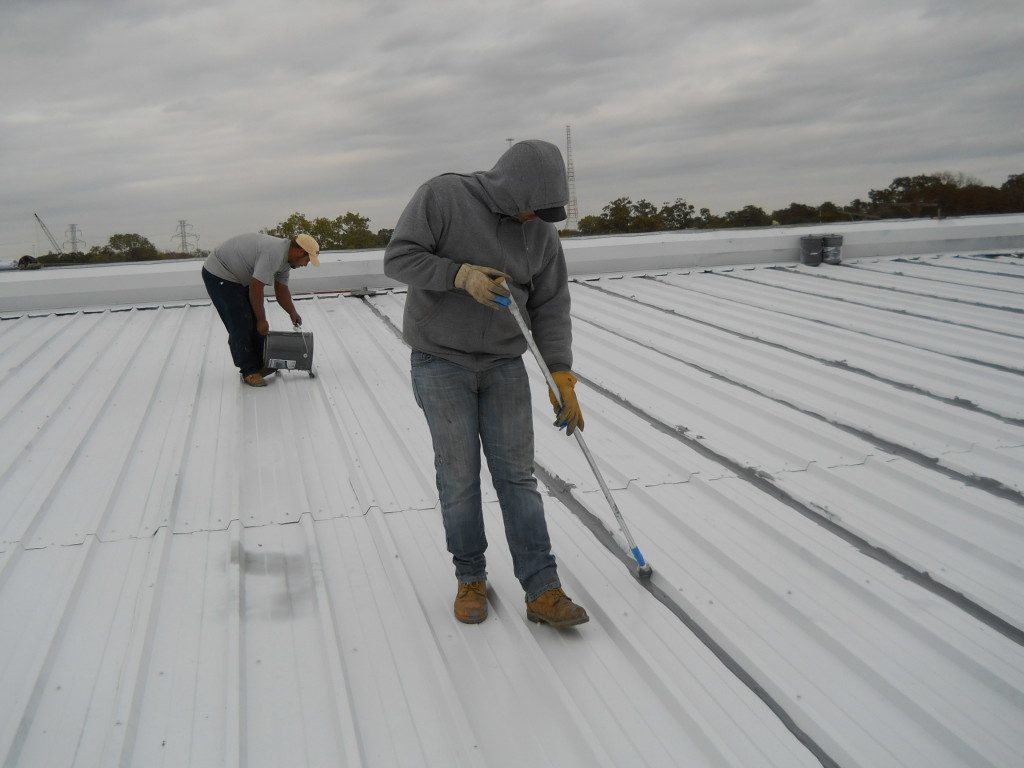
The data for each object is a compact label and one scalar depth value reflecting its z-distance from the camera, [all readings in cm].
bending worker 517
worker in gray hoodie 232
